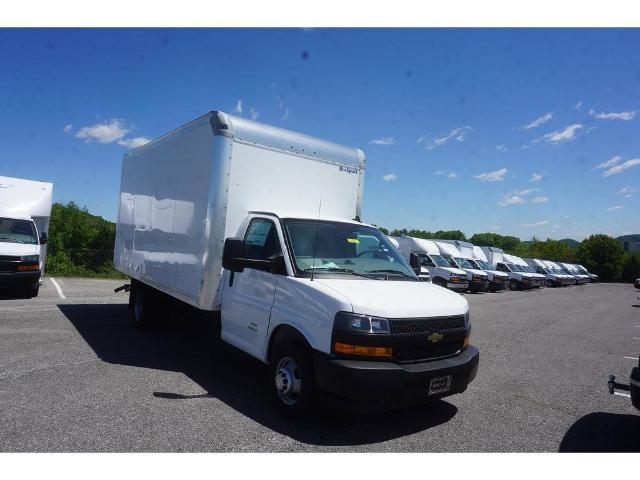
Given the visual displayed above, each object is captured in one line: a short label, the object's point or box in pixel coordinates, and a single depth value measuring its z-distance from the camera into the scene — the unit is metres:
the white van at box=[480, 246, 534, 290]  30.70
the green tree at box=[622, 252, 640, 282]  70.92
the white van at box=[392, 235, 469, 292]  21.30
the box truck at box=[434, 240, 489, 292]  23.44
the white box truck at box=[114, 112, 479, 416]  3.88
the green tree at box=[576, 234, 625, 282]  71.65
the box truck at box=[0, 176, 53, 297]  11.16
